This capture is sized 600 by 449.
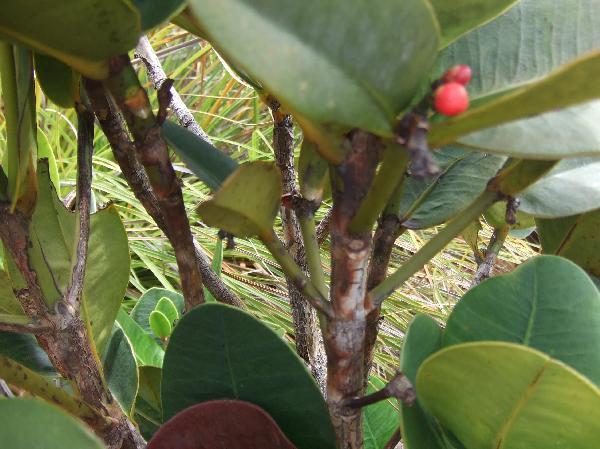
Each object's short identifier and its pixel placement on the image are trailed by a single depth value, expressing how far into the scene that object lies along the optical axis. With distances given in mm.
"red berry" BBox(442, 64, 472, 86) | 285
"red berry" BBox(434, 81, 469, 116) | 274
